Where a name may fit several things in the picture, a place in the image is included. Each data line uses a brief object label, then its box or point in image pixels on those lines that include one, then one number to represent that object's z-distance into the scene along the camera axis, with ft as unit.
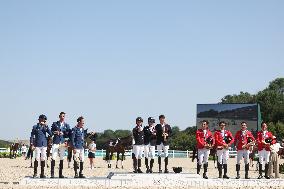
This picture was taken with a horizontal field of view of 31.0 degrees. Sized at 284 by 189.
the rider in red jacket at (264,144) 58.90
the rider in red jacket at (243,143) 57.82
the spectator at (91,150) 83.25
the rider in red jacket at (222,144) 57.36
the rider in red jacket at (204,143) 56.90
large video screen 153.69
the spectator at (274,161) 62.03
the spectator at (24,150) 149.16
